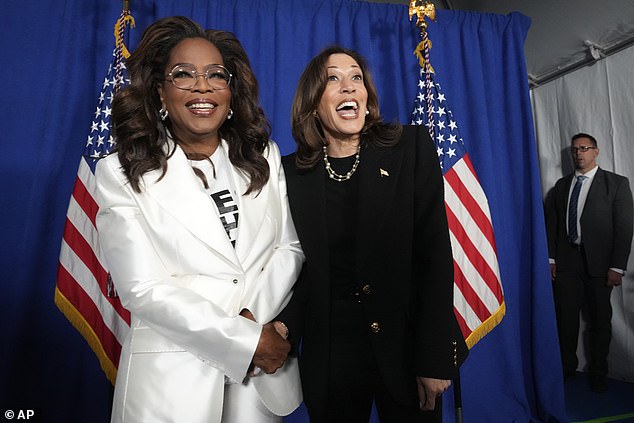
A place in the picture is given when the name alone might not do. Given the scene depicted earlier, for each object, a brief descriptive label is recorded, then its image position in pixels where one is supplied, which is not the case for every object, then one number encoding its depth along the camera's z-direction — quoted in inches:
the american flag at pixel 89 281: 101.0
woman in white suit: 43.6
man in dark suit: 147.5
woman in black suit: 51.5
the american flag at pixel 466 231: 116.7
